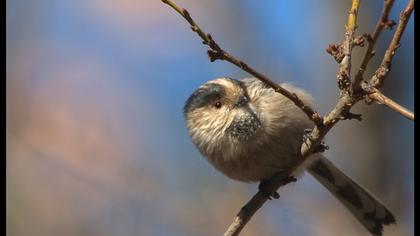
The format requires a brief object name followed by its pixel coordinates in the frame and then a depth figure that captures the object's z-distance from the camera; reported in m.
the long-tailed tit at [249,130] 6.50
